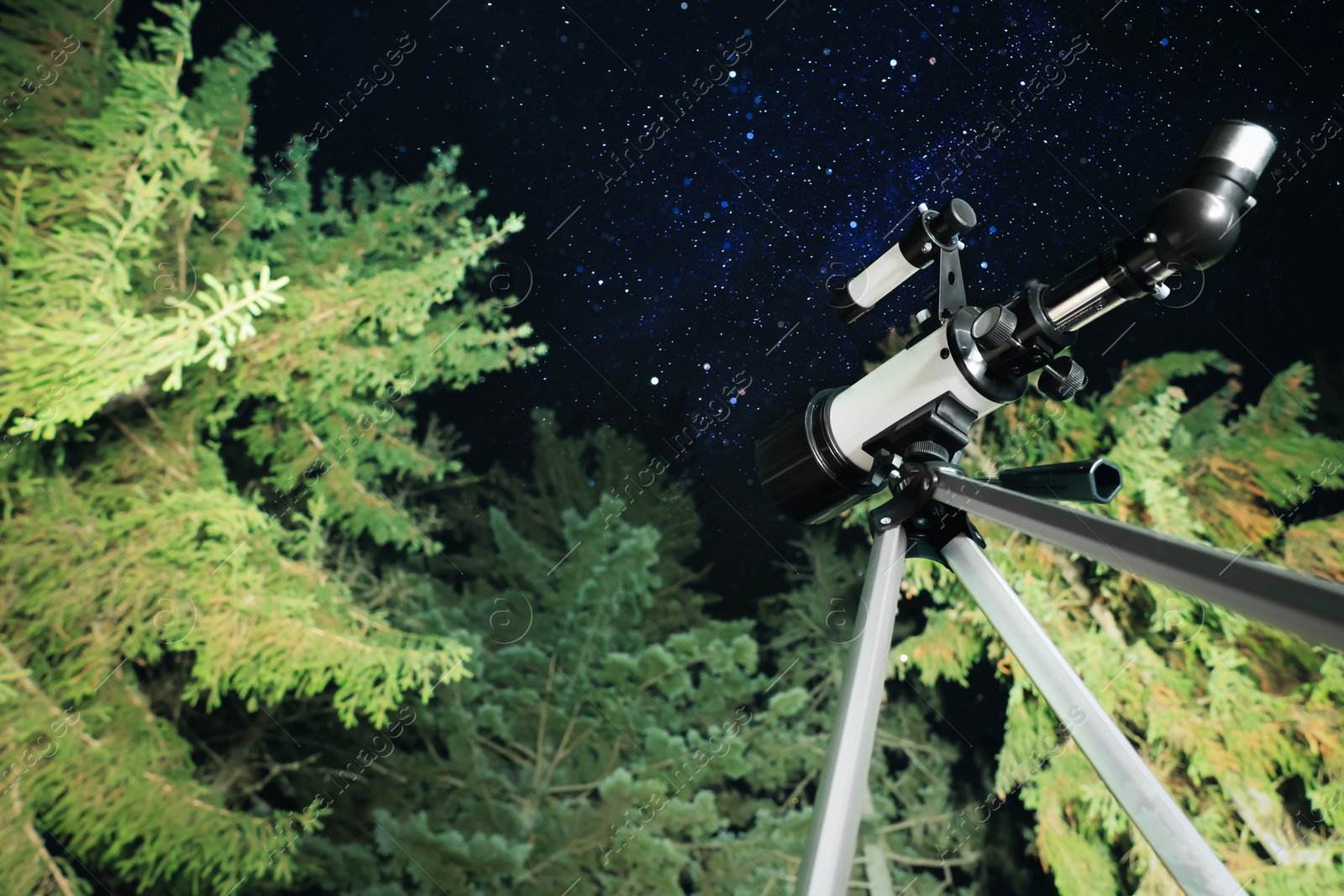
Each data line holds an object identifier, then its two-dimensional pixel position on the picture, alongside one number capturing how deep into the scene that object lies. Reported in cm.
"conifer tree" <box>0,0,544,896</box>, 208
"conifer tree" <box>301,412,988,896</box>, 303
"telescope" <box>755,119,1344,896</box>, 45
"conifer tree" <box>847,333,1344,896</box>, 220
